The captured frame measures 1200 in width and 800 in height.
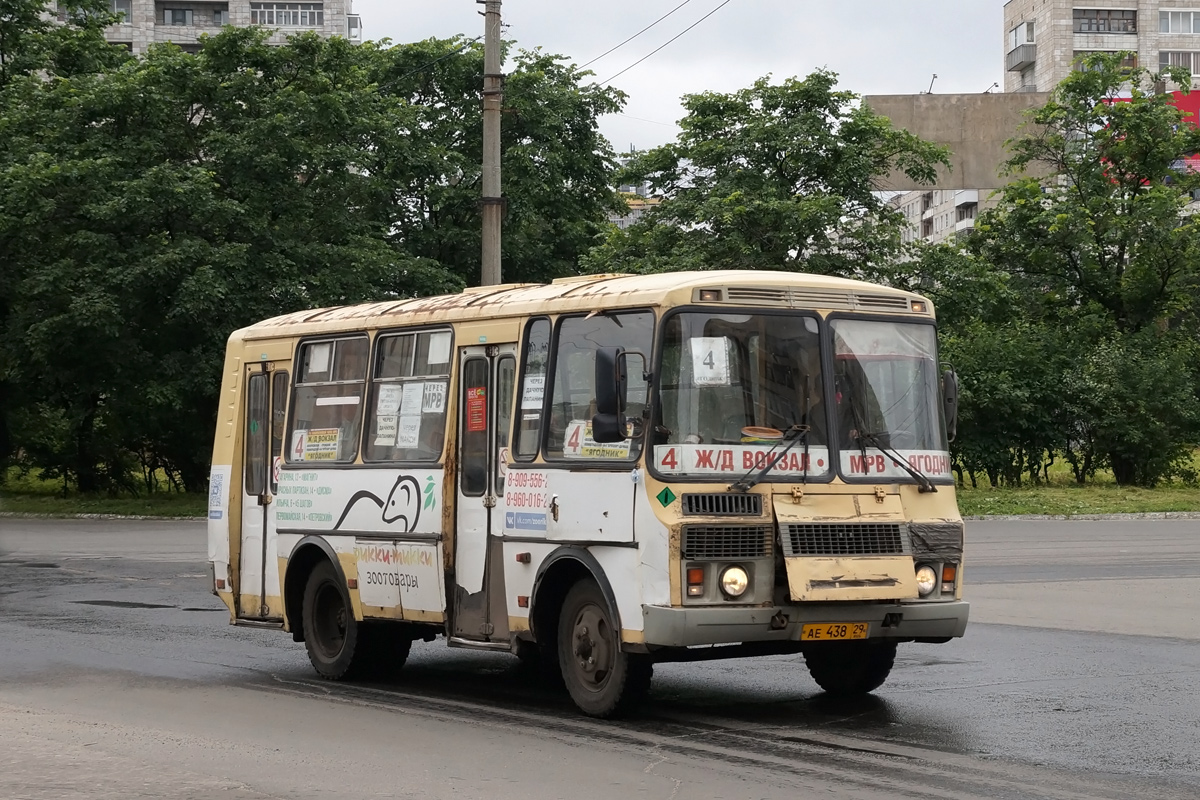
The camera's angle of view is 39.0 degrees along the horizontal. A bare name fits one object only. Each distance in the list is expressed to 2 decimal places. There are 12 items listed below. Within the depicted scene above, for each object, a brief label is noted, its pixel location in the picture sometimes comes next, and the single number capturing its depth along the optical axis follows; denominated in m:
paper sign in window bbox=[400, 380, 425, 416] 12.46
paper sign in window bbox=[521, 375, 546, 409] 11.20
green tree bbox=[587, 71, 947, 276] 41.50
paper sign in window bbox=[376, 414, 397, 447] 12.71
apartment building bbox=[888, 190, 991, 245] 117.94
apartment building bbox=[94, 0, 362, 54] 95.25
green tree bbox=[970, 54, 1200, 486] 46.38
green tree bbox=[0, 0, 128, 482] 44.88
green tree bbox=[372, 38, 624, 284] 50.38
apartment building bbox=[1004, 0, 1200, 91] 106.81
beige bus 10.05
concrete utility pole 22.44
